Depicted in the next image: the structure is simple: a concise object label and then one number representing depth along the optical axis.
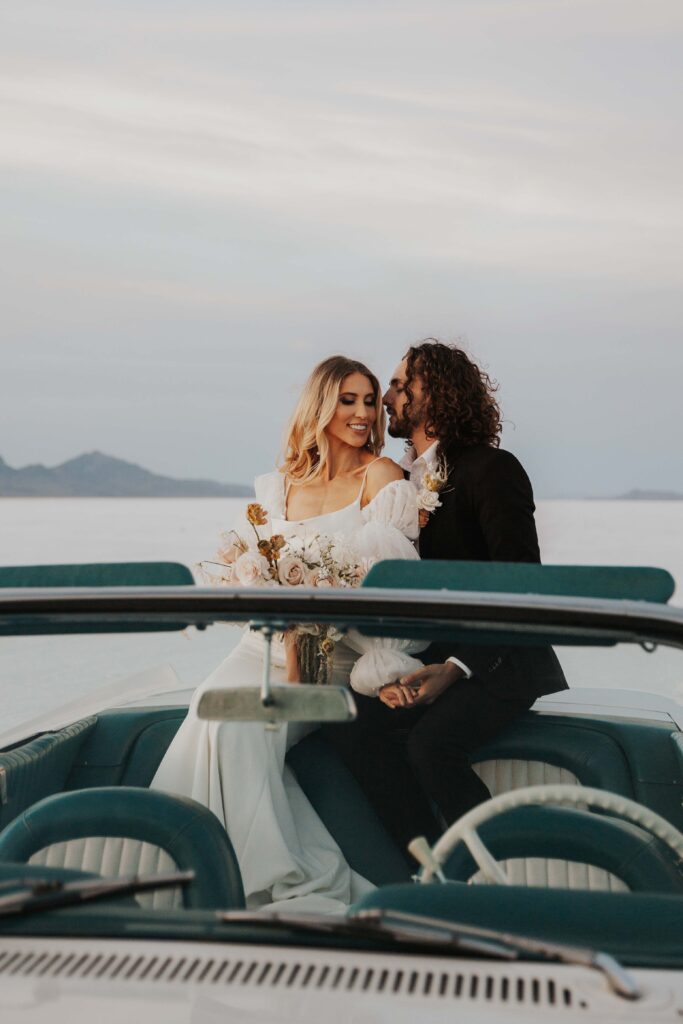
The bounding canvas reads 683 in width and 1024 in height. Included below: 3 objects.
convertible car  1.55
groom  2.01
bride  1.94
